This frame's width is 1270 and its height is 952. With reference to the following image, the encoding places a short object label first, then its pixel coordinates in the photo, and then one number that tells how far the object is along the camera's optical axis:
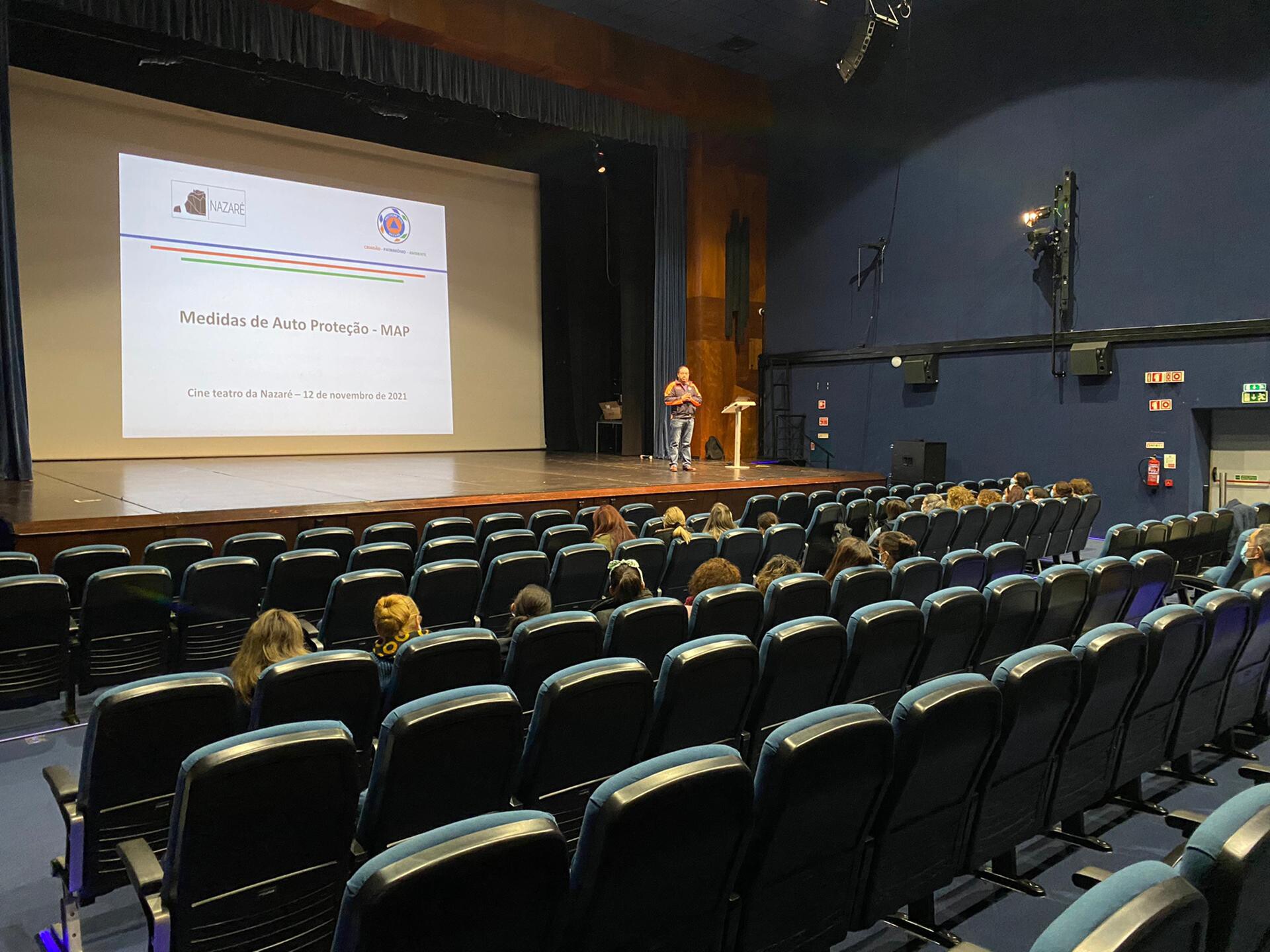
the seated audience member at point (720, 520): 6.11
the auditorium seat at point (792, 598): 3.68
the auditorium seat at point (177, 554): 4.95
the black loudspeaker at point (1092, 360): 10.42
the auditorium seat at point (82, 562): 4.64
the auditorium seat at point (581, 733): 2.16
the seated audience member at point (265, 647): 2.78
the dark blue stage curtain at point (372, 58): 8.62
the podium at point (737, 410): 10.75
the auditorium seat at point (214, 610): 4.27
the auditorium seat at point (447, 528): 6.07
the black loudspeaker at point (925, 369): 12.37
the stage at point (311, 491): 5.98
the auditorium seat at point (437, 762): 1.93
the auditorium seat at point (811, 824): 1.74
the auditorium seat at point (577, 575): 4.78
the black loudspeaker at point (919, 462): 11.67
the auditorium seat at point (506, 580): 4.63
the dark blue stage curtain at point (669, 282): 13.73
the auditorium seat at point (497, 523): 6.30
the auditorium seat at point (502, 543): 5.30
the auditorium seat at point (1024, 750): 2.31
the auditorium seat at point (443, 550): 5.16
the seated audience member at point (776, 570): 4.23
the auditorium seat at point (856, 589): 3.84
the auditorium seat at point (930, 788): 2.00
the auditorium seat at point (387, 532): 5.93
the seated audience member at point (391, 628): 3.14
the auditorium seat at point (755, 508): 7.61
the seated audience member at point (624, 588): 3.90
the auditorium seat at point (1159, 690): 2.82
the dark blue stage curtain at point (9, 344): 8.09
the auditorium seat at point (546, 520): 6.57
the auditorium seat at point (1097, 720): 2.57
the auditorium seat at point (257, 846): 1.68
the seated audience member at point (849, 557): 4.32
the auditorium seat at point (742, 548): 5.45
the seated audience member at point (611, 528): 5.59
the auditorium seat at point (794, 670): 2.73
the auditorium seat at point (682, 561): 5.25
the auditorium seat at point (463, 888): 1.20
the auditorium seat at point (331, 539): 5.60
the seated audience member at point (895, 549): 5.00
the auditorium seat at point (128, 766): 2.17
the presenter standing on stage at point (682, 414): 11.12
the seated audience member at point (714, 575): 3.95
